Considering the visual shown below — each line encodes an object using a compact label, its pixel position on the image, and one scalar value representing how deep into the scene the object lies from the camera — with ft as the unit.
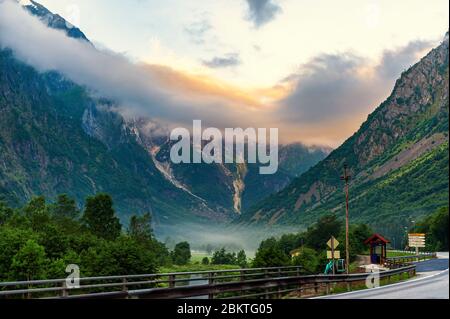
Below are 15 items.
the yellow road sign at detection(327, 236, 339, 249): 126.12
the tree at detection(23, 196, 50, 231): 490.94
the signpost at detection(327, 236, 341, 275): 126.72
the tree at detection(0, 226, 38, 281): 374.22
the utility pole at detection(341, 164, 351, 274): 198.12
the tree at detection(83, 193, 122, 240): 545.85
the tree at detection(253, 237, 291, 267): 328.08
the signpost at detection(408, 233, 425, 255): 309.83
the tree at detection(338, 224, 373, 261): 446.69
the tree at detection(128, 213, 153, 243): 599.66
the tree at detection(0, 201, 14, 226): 553.23
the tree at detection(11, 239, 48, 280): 358.02
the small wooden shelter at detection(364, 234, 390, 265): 253.61
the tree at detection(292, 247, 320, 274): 389.76
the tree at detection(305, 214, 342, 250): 553.52
